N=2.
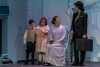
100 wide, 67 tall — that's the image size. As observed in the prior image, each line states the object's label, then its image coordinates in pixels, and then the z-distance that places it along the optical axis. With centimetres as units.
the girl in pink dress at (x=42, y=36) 1161
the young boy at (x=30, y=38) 1174
